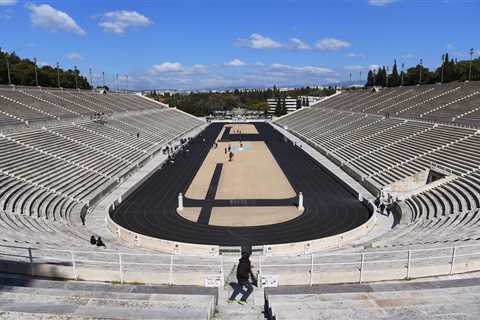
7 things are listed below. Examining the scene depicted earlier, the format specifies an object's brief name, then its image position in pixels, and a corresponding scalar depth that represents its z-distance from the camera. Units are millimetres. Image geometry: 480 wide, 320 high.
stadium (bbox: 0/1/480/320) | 7156
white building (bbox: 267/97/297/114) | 153250
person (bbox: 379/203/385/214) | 21953
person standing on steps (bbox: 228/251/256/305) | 7858
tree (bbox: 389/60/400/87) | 104000
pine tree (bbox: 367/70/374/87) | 118125
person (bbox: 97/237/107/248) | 15083
